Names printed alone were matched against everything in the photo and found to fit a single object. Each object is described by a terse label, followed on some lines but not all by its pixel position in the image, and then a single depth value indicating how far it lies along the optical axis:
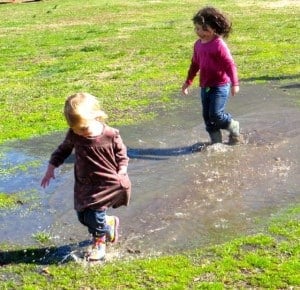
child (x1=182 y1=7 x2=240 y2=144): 7.11
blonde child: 4.86
